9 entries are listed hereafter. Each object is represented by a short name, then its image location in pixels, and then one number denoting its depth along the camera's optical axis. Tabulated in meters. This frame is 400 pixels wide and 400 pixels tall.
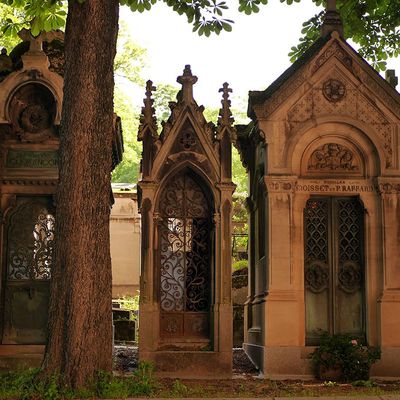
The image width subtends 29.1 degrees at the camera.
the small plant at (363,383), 10.97
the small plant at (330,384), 10.97
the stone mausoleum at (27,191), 12.59
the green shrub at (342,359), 11.66
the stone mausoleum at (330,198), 12.64
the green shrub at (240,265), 19.00
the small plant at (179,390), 8.66
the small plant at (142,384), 8.53
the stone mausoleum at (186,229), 12.53
